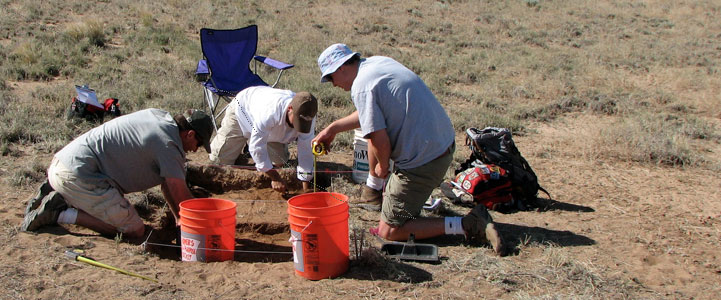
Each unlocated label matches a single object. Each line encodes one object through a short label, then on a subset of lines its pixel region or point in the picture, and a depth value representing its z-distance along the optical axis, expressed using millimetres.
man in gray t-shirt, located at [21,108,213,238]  4391
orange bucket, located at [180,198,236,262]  4097
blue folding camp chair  7379
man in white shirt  5344
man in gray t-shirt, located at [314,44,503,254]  4227
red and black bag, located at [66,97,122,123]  7543
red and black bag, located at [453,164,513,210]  5574
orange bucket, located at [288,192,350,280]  3789
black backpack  5641
